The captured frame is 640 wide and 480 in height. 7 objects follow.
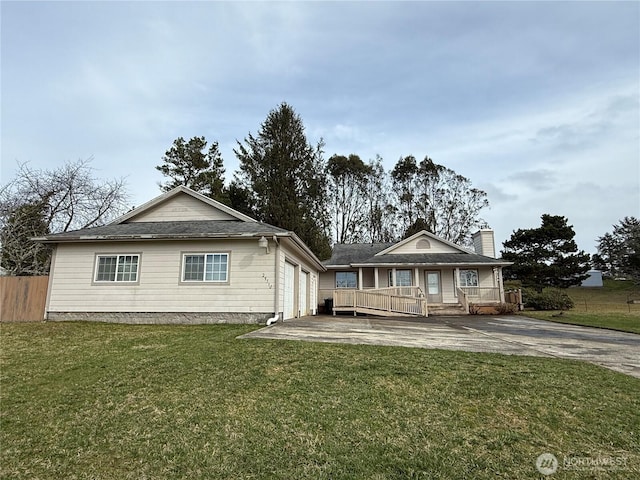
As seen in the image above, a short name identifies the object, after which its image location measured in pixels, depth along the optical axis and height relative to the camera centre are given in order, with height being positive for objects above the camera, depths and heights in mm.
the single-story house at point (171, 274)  10031 +489
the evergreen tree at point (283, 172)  20969 +7661
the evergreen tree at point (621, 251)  37500 +4611
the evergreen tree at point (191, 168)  27938 +10266
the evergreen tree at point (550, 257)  29203 +2823
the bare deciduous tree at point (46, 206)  17516 +4977
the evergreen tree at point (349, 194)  30734 +8754
